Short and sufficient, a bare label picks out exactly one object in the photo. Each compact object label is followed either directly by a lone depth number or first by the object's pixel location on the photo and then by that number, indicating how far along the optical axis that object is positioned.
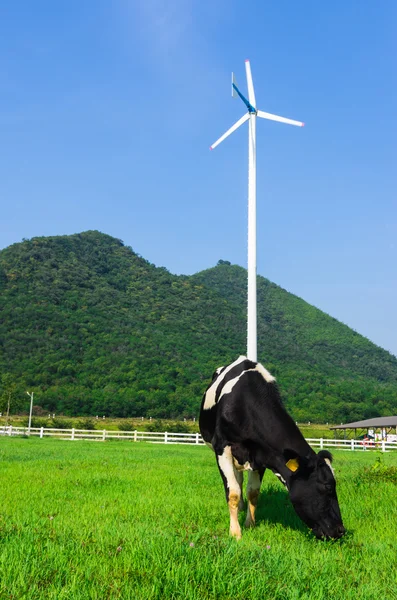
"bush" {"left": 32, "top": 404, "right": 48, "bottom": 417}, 74.44
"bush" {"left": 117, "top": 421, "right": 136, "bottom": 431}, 58.26
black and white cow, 6.30
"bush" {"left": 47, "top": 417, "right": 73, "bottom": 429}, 57.19
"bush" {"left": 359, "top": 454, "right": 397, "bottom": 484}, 10.91
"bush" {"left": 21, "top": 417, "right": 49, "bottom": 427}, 58.90
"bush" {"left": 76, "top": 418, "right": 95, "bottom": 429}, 54.39
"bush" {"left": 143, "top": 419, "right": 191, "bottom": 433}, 54.77
